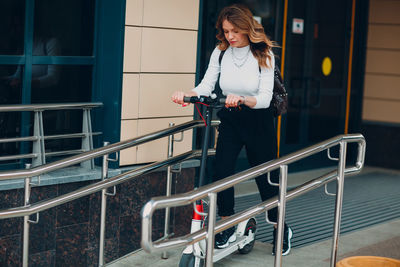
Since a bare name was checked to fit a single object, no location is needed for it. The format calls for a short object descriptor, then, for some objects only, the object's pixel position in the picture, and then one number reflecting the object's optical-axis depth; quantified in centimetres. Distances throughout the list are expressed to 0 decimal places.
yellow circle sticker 849
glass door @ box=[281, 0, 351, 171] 800
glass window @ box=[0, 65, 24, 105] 444
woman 417
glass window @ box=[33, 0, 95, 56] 456
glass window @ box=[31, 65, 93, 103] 462
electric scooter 390
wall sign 790
